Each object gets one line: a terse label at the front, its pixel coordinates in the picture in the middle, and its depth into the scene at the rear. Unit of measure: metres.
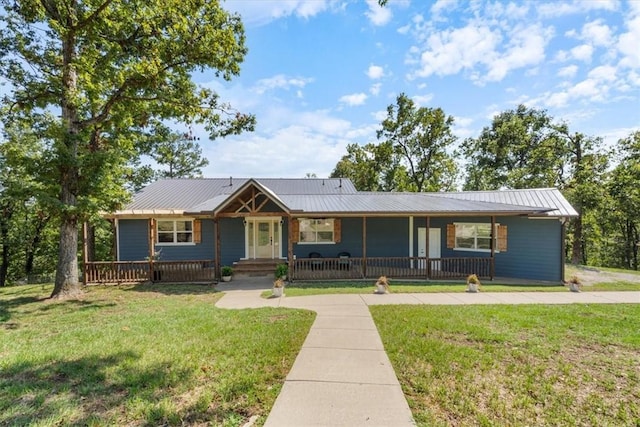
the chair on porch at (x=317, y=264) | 12.15
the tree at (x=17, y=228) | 15.88
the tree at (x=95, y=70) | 8.45
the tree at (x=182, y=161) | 29.02
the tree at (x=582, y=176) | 18.97
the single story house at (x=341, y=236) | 11.84
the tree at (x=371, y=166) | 28.16
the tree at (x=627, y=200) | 20.47
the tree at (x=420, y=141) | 26.45
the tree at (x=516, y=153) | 24.23
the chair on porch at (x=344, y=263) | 11.94
